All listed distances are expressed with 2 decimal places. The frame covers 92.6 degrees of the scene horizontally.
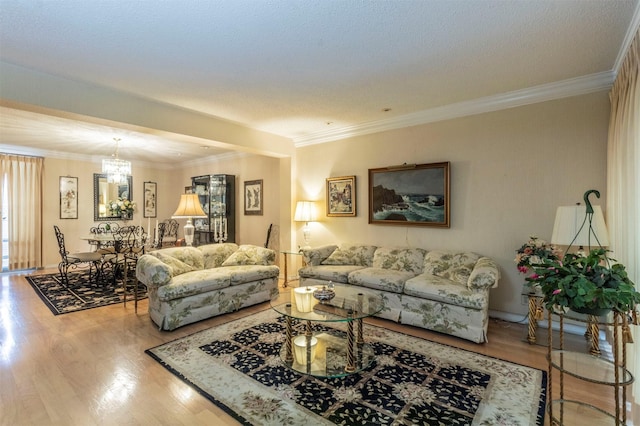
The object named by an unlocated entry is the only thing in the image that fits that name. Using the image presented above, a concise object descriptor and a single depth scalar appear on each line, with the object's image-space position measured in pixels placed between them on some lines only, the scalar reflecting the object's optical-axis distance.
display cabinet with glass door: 6.79
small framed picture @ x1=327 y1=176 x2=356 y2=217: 5.00
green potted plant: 1.49
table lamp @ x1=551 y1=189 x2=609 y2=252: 2.59
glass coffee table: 2.42
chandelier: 5.59
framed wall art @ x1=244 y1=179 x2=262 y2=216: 6.53
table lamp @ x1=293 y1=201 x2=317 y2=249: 5.29
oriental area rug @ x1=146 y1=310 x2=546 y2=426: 2.01
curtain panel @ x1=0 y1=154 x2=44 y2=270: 6.32
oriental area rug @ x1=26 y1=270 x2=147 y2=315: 4.31
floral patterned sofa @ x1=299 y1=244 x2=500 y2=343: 3.14
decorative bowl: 2.89
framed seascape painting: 4.11
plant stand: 1.56
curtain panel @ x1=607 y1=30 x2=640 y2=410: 2.05
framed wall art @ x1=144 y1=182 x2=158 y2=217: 8.45
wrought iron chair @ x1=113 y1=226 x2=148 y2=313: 5.51
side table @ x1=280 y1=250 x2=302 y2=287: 5.11
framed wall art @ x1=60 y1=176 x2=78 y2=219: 7.04
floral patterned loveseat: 3.47
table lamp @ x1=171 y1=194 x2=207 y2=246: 4.37
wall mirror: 7.55
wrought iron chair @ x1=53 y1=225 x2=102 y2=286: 5.35
